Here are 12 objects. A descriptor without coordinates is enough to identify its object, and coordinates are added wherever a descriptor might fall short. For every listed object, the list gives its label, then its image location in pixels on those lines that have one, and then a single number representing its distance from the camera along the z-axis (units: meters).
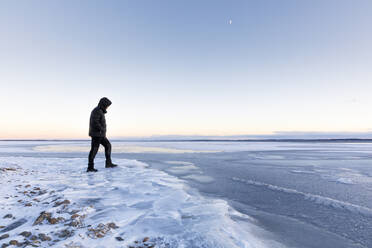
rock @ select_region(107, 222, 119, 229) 1.99
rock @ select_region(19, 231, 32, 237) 1.75
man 5.46
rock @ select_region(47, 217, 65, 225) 2.05
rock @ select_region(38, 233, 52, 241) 1.70
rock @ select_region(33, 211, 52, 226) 2.06
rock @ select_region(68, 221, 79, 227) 2.00
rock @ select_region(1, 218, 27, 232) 1.90
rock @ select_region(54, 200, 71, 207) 2.60
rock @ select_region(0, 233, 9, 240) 1.71
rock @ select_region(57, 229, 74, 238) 1.78
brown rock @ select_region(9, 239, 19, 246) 1.59
